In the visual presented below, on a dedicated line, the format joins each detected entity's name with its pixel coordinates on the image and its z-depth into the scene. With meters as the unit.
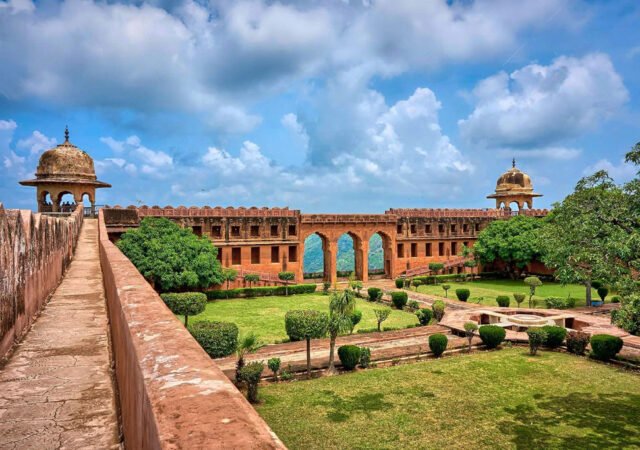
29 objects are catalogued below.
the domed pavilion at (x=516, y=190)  43.59
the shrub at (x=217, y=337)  14.36
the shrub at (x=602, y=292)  26.84
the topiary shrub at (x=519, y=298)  24.20
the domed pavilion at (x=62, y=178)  28.84
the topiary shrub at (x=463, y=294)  27.64
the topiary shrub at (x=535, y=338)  16.59
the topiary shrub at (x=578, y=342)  16.84
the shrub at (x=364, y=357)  15.53
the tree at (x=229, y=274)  30.10
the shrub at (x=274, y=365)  14.00
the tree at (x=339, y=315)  14.94
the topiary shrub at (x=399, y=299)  25.84
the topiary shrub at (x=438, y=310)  21.94
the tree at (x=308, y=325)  14.62
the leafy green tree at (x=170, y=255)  26.06
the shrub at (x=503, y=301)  25.14
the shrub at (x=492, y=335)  17.80
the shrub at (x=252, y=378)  12.38
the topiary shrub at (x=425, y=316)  21.41
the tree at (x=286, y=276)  32.50
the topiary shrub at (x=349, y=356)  15.09
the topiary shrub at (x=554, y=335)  17.66
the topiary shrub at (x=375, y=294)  28.61
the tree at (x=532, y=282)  25.58
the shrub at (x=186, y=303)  19.44
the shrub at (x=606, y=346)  15.88
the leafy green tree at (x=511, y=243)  34.84
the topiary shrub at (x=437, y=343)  16.58
